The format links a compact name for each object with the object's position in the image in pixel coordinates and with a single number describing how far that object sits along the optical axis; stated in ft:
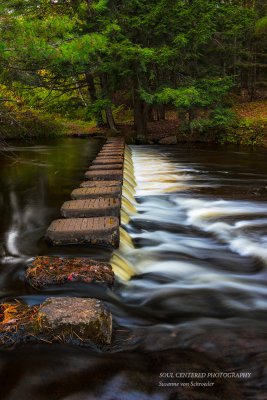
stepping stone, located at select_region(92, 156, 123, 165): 26.02
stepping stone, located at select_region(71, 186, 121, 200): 16.39
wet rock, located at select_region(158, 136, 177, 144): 51.78
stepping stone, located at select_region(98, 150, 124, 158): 30.46
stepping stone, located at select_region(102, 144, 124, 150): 37.42
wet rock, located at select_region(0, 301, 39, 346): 7.25
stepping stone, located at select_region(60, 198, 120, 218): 13.98
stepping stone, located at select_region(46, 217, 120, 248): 11.96
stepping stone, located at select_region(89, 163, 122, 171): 23.67
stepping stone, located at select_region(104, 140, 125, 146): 43.78
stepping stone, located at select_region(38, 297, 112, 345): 7.18
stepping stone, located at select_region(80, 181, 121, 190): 18.44
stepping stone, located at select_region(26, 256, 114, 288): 9.51
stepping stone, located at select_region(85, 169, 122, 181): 20.98
